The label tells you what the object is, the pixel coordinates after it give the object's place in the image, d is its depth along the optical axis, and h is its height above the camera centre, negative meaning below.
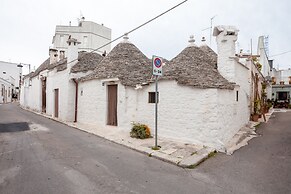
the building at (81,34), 35.28 +11.46
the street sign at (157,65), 6.77 +1.13
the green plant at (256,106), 13.29 -0.68
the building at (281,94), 25.85 +0.36
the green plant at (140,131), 8.74 -1.67
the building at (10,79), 41.90 +4.63
